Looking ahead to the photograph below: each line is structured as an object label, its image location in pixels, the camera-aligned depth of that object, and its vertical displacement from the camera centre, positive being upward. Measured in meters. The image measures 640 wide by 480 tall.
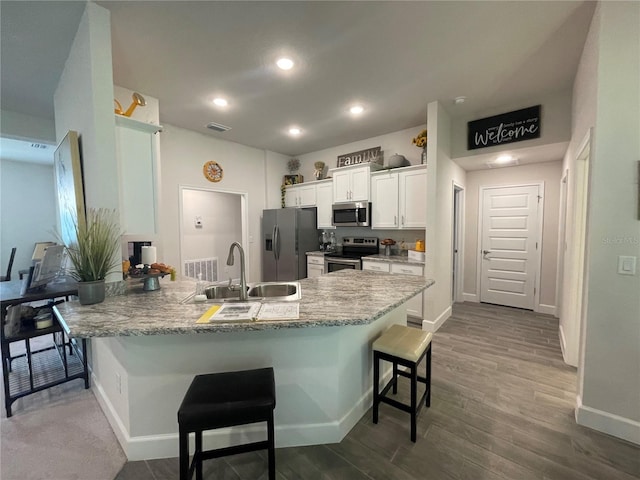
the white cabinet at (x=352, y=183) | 4.25 +0.75
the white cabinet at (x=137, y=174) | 1.94 +0.42
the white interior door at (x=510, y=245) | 4.19 -0.32
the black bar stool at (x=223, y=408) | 1.15 -0.80
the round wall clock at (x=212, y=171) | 4.35 +0.96
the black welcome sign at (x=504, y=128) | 3.14 +1.23
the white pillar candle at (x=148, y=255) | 2.20 -0.22
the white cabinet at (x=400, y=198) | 3.74 +0.43
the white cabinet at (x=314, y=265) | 4.68 -0.68
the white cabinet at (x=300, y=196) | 5.05 +0.64
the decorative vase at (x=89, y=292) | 1.58 -0.38
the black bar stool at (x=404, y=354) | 1.70 -0.86
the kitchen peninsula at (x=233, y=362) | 1.49 -0.81
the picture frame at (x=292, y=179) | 5.43 +1.01
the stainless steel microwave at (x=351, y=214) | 4.29 +0.22
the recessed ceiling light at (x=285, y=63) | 2.35 +1.50
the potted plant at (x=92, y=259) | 1.58 -0.18
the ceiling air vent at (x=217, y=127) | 3.84 +1.52
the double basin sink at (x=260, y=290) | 1.99 -0.49
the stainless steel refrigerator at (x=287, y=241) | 4.75 -0.25
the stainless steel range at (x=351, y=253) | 4.24 -0.46
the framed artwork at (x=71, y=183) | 1.98 +0.37
